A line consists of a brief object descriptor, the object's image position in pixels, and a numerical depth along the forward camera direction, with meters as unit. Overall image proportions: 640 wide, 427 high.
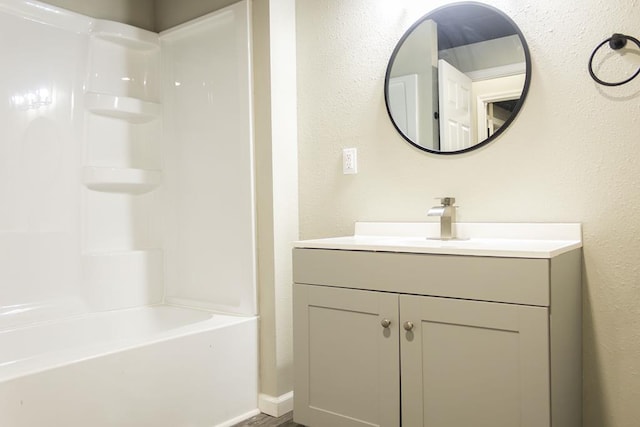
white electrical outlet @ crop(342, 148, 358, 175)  2.29
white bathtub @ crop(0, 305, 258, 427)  1.62
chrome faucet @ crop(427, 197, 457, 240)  1.86
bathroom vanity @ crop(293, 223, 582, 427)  1.38
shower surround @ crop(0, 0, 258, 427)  2.16
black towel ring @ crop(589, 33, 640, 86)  1.61
